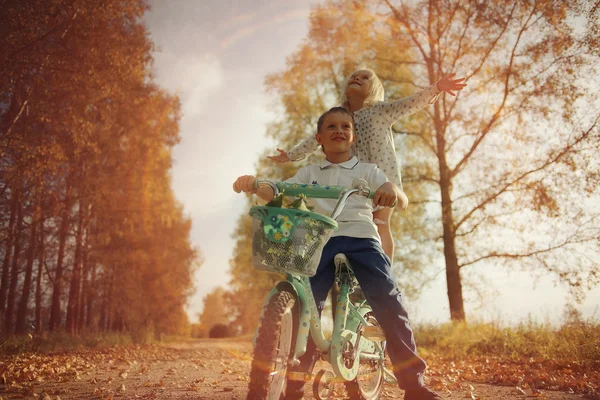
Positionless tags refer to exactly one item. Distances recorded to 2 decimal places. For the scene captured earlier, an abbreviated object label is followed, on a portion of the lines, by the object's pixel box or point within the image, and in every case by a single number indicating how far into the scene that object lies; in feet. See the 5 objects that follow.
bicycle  7.69
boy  10.11
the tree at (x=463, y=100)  32.48
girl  15.81
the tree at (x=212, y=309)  170.59
